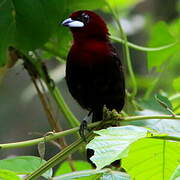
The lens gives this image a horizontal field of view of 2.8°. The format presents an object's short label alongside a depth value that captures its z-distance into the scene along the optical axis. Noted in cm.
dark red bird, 313
